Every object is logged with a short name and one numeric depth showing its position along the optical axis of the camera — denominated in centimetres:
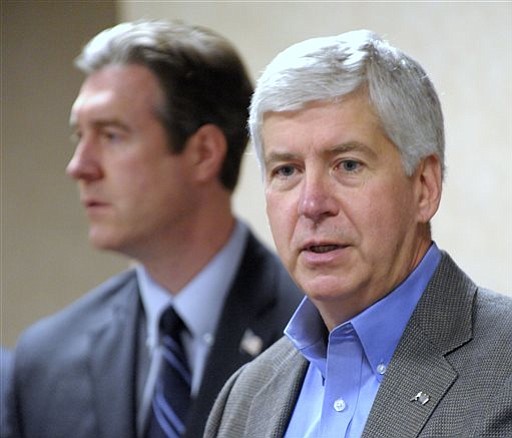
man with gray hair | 476
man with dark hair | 532
